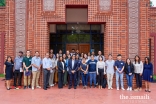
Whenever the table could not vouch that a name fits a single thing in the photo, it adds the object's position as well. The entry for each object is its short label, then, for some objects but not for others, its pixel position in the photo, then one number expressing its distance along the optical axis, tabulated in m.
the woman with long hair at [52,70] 10.12
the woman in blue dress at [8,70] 9.45
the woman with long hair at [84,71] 9.81
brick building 9.85
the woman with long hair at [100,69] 9.70
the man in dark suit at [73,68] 9.80
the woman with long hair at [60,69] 9.77
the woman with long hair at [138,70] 9.41
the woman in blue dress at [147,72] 9.20
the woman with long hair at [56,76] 10.71
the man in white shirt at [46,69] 9.52
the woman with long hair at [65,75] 10.16
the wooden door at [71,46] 13.55
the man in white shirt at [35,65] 9.53
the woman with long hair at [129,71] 9.43
